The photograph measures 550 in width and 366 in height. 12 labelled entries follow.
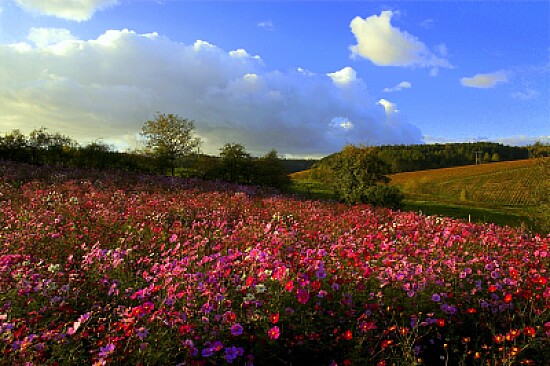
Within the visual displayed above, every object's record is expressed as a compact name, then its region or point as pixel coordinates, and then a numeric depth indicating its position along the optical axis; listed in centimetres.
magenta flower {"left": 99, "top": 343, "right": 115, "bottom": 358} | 262
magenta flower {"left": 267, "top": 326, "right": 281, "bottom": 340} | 298
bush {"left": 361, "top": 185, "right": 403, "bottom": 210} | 1798
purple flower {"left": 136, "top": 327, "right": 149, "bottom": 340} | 281
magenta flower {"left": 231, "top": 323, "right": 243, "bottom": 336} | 297
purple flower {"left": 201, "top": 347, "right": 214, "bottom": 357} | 279
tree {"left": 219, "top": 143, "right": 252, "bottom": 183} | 2642
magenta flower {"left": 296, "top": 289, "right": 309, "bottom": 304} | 325
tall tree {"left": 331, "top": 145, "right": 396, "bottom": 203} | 1973
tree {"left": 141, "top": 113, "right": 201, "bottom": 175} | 3008
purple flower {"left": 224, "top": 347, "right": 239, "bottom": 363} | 284
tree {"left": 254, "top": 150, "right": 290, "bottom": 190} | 2642
